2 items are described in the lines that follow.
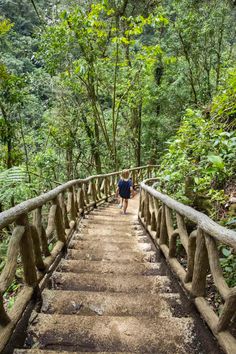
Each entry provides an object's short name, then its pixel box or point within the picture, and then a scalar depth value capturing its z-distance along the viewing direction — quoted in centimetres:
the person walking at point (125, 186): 821
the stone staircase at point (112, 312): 204
